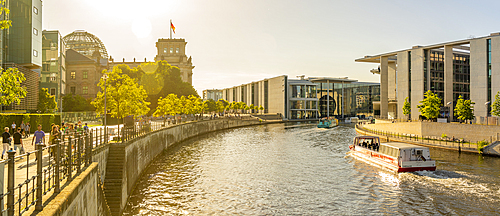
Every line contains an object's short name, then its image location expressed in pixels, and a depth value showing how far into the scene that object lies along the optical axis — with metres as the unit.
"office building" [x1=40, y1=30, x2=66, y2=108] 62.34
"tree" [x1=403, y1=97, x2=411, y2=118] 69.00
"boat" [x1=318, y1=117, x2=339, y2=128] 84.25
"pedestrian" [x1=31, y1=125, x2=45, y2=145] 17.12
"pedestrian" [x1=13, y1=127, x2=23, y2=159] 17.00
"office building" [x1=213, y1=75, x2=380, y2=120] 134.88
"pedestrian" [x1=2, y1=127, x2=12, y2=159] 16.13
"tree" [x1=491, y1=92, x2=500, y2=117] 47.19
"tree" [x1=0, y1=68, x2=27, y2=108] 13.79
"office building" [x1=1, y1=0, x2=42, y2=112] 42.37
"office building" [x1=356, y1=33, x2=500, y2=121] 54.81
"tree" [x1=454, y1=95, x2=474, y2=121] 52.81
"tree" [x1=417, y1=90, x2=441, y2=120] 55.62
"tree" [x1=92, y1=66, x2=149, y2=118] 33.78
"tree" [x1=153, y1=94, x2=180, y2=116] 62.03
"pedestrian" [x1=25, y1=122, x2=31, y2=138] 29.54
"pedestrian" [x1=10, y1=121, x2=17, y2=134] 28.33
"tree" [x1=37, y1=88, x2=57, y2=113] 56.17
